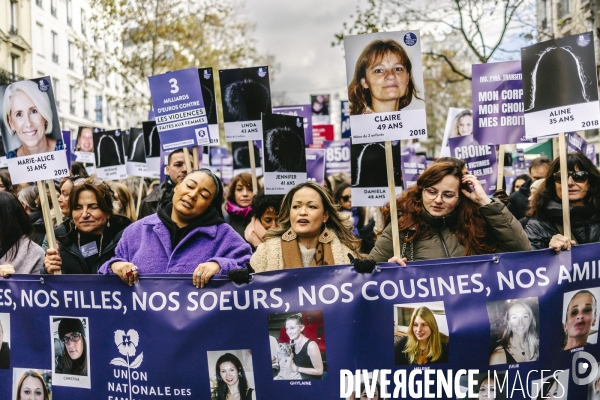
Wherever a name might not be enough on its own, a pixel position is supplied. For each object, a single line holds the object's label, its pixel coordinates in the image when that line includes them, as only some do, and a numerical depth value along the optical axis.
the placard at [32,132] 4.89
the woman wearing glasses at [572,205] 5.14
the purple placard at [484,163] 7.97
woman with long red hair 4.39
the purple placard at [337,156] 12.84
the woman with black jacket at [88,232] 5.20
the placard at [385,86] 4.72
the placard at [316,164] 9.73
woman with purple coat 4.37
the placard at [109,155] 11.27
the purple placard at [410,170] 9.35
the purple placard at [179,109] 6.73
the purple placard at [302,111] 10.62
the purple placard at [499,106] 7.01
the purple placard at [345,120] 13.79
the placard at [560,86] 4.61
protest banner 3.95
